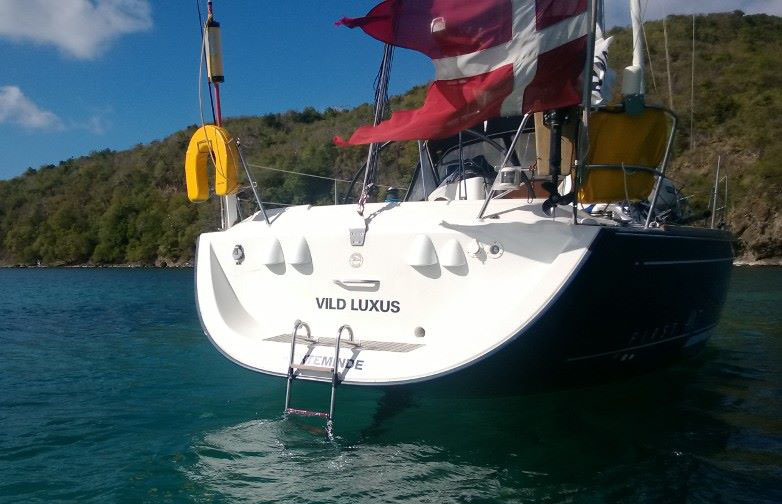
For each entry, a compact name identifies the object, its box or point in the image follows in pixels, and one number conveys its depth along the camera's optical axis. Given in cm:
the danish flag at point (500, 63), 447
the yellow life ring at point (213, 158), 620
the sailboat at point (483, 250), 451
